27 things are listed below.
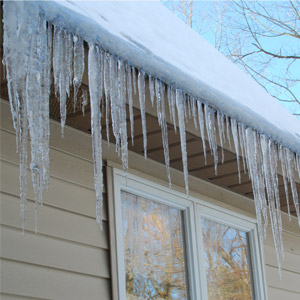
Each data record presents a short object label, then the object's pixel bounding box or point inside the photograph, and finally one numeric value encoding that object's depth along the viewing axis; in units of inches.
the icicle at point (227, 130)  127.0
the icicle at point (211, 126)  122.0
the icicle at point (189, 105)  116.9
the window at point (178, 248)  146.9
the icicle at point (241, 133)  130.5
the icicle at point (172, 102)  112.2
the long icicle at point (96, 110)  95.4
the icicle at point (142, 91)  106.0
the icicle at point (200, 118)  118.5
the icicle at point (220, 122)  124.4
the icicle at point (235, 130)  128.3
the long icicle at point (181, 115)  113.3
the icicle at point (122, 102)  100.5
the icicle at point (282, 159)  145.1
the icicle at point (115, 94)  99.1
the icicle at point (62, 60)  89.0
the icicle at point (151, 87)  107.1
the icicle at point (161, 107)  109.9
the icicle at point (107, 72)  97.0
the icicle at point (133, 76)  102.5
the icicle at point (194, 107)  117.5
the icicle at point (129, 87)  101.4
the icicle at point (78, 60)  92.2
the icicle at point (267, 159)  137.0
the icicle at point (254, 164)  133.3
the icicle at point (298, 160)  153.7
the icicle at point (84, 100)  114.9
